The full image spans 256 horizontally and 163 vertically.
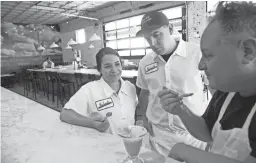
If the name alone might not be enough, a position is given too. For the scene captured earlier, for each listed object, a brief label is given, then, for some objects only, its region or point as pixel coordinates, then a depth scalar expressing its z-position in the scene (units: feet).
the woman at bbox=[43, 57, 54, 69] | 33.16
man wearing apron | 2.22
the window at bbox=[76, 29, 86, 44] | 49.47
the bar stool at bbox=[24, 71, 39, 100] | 28.09
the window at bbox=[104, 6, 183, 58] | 34.88
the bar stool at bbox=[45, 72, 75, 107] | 22.03
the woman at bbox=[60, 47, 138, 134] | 5.47
